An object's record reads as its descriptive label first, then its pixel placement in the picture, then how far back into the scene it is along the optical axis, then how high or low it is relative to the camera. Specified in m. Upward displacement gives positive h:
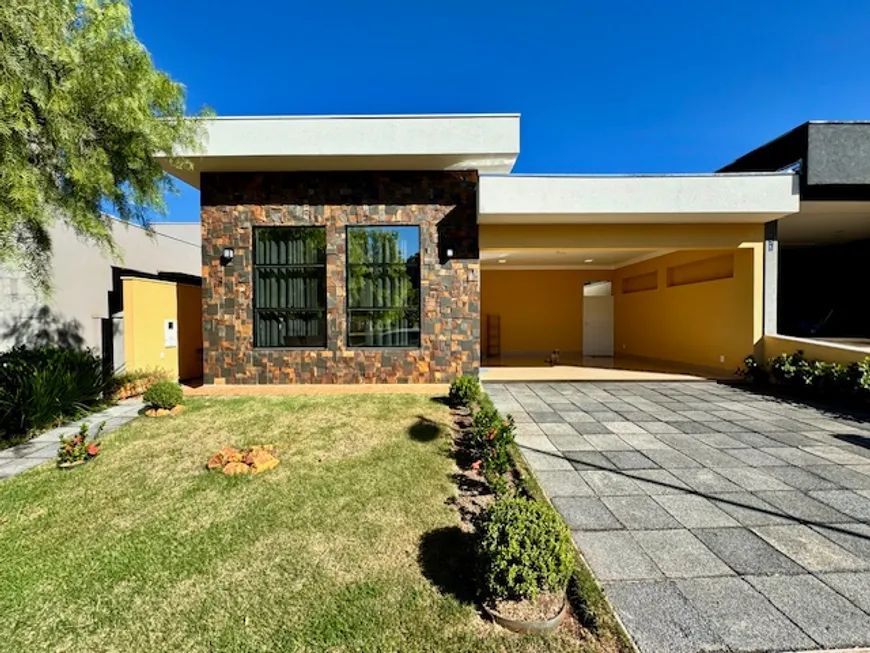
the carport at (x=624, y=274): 7.62 +1.24
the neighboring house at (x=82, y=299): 7.88 +0.39
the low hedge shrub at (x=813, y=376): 6.41 -1.06
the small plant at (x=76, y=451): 4.39 -1.46
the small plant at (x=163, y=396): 6.11 -1.18
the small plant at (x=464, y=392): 6.41 -1.18
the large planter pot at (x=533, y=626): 2.08 -1.57
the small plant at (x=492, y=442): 3.94 -1.28
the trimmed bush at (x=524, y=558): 2.19 -1.31
